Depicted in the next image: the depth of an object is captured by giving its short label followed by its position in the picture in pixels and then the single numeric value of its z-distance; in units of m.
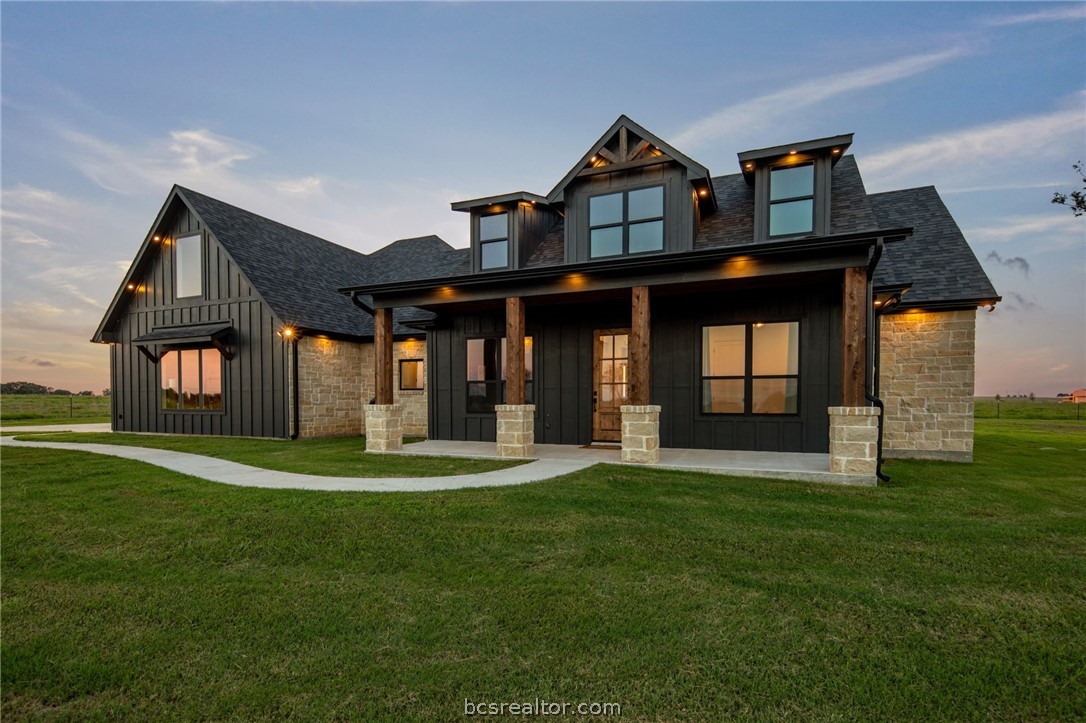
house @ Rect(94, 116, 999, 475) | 8.17
